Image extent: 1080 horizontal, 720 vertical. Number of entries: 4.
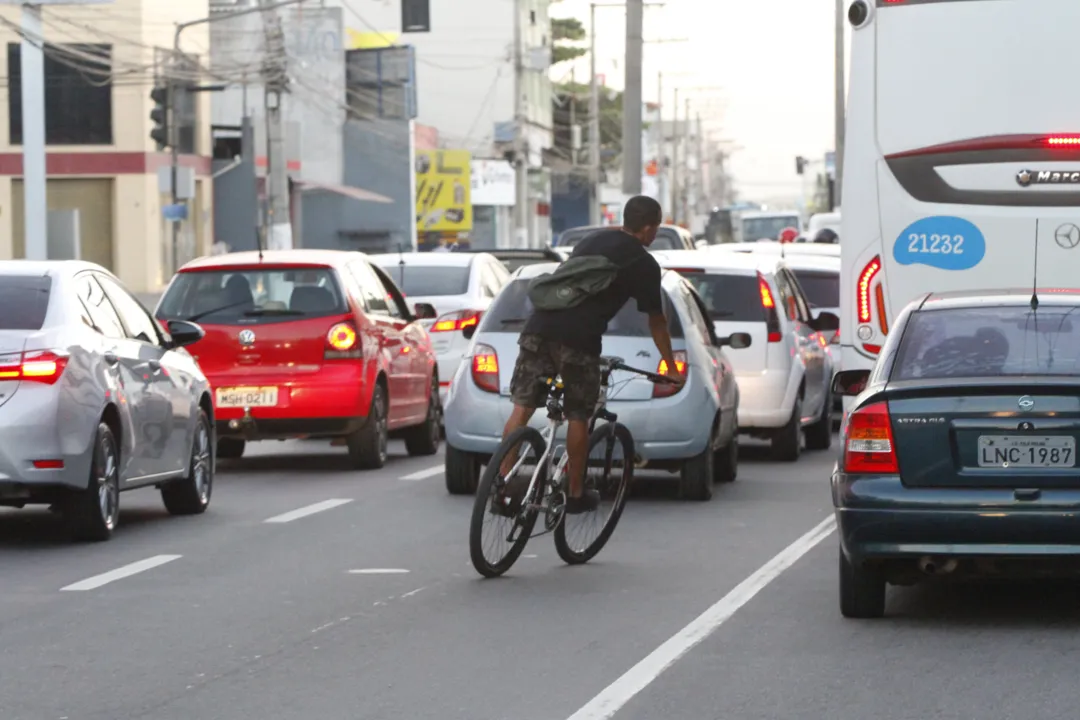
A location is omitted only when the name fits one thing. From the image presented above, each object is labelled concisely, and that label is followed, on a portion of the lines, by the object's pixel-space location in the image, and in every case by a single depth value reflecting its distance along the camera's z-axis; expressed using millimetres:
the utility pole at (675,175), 135875
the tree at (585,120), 123062
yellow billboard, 84938
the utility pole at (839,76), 58325
